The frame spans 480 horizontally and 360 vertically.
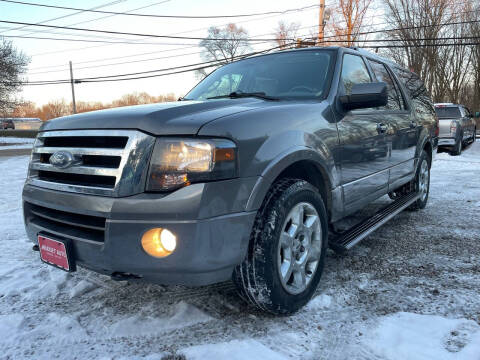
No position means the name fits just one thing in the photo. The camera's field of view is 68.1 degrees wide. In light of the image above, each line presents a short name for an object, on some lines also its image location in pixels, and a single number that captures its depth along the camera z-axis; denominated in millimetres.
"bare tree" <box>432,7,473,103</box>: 32719
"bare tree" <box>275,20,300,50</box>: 31703
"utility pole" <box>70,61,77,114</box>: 35244
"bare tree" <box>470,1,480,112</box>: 32406
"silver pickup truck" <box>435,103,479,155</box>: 11672
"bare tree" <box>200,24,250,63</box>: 40312
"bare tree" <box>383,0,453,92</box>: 29953
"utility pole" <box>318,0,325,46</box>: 20172
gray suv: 1743
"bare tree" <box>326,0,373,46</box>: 24494
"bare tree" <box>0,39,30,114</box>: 23281
